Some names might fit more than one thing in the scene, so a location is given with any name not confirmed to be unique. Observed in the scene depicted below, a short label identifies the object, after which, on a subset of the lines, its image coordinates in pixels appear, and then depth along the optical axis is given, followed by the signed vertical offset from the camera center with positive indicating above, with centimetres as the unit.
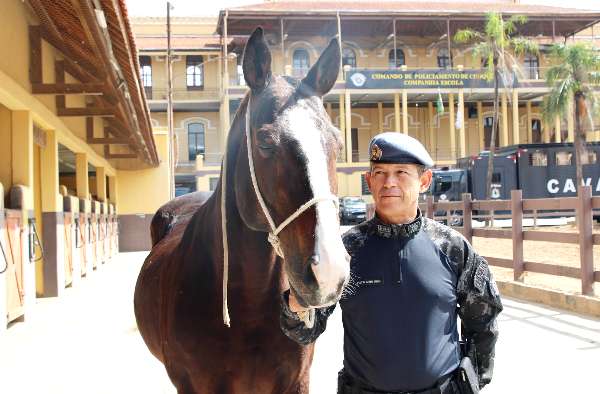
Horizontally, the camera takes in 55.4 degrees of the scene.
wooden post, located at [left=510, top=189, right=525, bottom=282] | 822 -59
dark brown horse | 175 -18
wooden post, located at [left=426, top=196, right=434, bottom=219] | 1228 -22
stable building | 622 +144
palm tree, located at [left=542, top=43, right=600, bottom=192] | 2131 +427
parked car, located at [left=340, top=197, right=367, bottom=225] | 2727 -53
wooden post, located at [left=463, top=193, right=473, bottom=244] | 1004 -40
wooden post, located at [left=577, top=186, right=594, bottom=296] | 672 -54
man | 190 -34
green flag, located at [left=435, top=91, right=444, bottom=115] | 3068 +494
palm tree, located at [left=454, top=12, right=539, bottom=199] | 2480 +674
